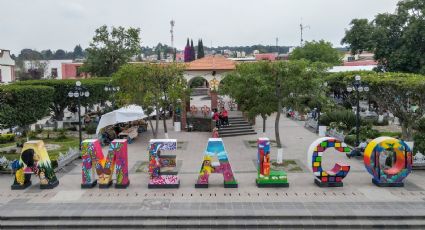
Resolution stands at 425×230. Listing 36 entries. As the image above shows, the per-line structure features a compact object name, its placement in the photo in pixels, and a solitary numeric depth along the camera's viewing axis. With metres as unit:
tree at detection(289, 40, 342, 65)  62.88
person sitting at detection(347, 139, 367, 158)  22.73
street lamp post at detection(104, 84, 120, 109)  34.09
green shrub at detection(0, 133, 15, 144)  29.65
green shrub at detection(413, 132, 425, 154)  21.72
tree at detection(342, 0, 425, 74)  37.28
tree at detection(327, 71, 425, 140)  20.98
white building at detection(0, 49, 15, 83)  54.56
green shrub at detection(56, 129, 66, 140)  30.67
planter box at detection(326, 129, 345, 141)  27.48
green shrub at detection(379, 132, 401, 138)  28.18
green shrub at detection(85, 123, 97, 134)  32.22
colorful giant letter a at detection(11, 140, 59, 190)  17.38
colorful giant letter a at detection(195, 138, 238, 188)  17.00
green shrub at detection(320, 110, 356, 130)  31.30
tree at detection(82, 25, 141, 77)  48.59
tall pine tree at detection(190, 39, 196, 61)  98.81
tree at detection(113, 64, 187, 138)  25.06
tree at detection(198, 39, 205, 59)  110.88
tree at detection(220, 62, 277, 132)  21.89
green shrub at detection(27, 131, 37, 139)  30.83
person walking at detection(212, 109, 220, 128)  30.73
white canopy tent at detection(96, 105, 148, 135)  27.81
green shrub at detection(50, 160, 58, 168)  20.44
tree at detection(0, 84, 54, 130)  26.92
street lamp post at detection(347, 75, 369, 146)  22.72
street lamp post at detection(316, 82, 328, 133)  22.75
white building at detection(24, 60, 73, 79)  88.44
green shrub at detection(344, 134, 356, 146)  25.52
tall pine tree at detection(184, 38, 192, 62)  97.56
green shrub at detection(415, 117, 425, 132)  27.02
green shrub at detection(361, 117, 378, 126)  31.95
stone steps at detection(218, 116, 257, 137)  30.55
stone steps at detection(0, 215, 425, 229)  13.79
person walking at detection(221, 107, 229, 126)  31.34
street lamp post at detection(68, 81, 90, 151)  23.34
